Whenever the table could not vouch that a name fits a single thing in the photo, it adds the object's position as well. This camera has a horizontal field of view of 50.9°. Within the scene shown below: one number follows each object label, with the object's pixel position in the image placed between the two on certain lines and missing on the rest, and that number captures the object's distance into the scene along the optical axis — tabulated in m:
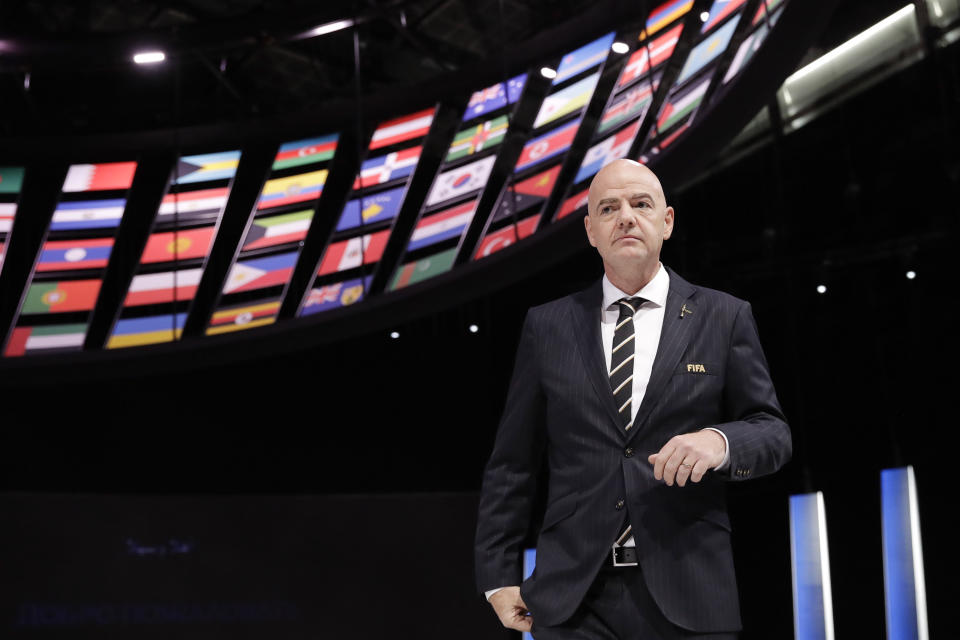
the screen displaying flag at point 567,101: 7.40
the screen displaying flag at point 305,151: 8.95
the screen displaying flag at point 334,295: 8.15
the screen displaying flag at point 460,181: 7.70
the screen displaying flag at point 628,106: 6.70
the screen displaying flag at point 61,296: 8.59
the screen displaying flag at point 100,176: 9.13
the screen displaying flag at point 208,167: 8.97
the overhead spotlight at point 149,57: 7.66
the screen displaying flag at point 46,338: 8.41
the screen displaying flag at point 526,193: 7.07
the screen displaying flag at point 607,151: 6.64
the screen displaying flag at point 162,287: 8.47
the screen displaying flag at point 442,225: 7.72
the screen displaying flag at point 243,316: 8.20
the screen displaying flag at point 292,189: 8.72
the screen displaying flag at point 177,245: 8.60
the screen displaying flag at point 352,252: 8.16
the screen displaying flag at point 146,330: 8.32
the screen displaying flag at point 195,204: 8.71
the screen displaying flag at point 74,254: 8.74
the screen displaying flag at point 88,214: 8.88
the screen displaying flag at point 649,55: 6.67
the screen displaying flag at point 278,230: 8.48
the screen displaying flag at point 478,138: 7.80
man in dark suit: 1.56
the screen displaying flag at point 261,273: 8.33
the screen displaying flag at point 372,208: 8.26
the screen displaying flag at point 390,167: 8.38
